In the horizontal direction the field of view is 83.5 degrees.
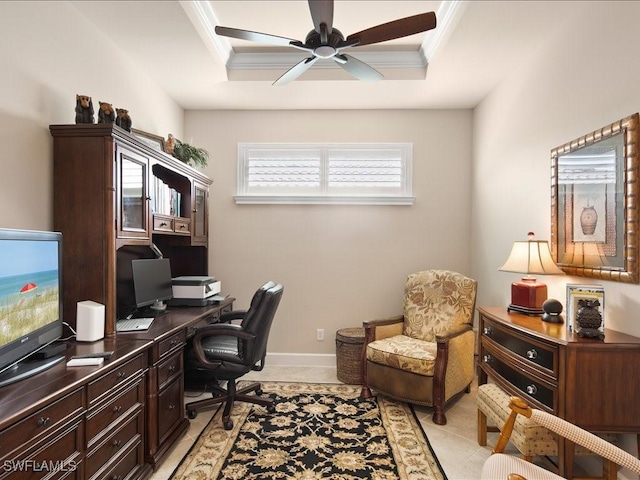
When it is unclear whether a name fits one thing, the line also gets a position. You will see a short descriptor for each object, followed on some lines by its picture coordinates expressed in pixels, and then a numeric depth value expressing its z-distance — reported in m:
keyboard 2.23
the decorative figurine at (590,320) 1.80
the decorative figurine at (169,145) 3.06
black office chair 2.54
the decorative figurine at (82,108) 2.10
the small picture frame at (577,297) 1.88
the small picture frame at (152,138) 2.78
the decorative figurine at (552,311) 2.16
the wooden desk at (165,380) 2.08
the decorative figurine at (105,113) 2.16
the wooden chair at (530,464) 1.35
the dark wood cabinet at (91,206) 2.05
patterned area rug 2.11
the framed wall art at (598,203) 1.84
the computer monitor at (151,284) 2.66
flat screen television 1.46
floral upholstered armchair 2.75
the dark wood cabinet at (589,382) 1.69
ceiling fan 1.92
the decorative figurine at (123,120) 2.29
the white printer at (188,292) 3.09
